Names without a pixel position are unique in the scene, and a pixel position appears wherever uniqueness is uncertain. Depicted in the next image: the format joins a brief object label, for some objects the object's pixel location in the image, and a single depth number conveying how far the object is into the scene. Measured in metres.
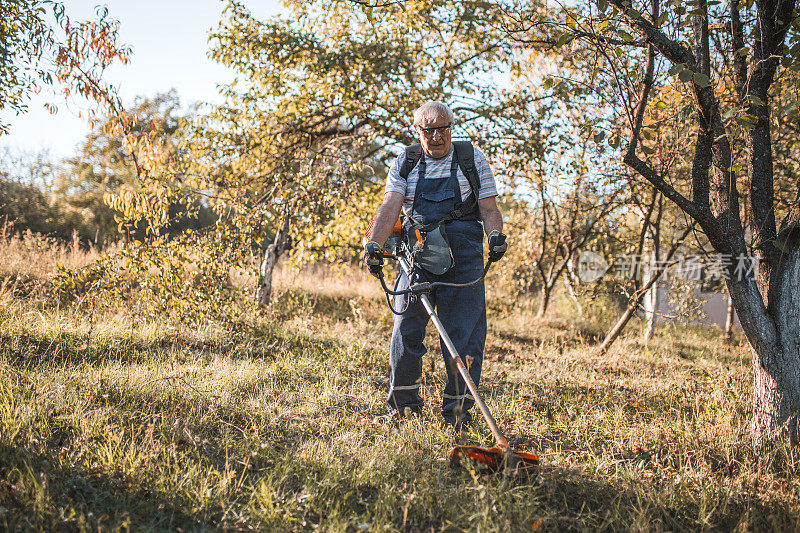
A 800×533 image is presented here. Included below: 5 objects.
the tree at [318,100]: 6.08
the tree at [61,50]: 4.12
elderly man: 3.34
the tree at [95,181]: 18.03
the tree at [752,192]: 3.13
